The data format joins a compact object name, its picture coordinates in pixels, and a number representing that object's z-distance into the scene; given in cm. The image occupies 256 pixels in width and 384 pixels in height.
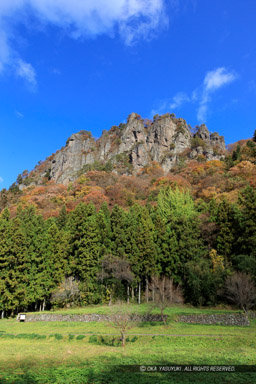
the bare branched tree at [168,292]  2364
